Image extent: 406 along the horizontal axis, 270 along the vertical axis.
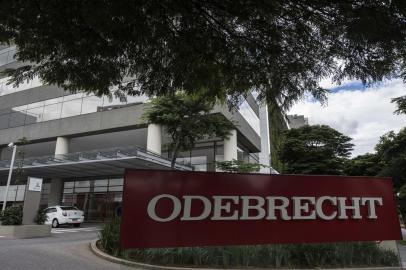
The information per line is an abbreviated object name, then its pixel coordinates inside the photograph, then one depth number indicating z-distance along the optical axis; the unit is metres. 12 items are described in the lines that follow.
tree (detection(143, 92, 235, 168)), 19.12
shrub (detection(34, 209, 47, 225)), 18.97
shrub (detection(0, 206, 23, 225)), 18.45
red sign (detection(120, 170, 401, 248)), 6.26
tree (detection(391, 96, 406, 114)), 18.05
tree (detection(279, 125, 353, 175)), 33.97
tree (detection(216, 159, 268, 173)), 25.03
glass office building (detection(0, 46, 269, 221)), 29.52
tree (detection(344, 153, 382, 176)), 37.25
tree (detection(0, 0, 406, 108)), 5.34
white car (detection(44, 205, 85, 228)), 26.20
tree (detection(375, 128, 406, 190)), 23.84
